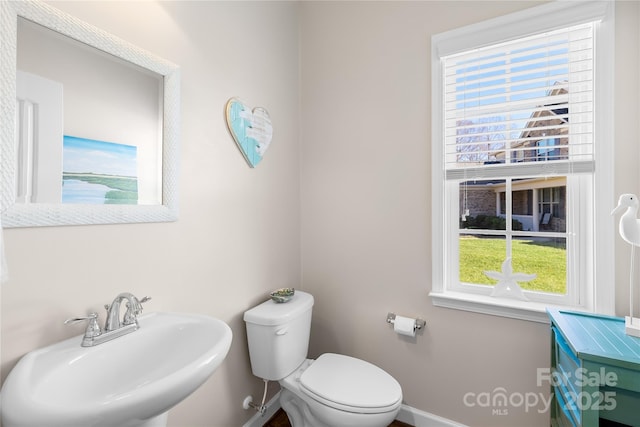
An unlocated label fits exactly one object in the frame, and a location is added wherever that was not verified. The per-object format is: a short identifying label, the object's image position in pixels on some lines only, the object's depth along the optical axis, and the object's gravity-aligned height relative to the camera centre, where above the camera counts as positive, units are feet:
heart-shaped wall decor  5.02 +1.48
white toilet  4.20 -2.55
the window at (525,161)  4.40 +0.87
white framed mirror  2.81 +0.96
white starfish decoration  5.08 -1.11
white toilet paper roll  5.45 -1.99
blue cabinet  3.07 -1.64
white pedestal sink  2.12 -1.38
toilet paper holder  5.49 -1.95
